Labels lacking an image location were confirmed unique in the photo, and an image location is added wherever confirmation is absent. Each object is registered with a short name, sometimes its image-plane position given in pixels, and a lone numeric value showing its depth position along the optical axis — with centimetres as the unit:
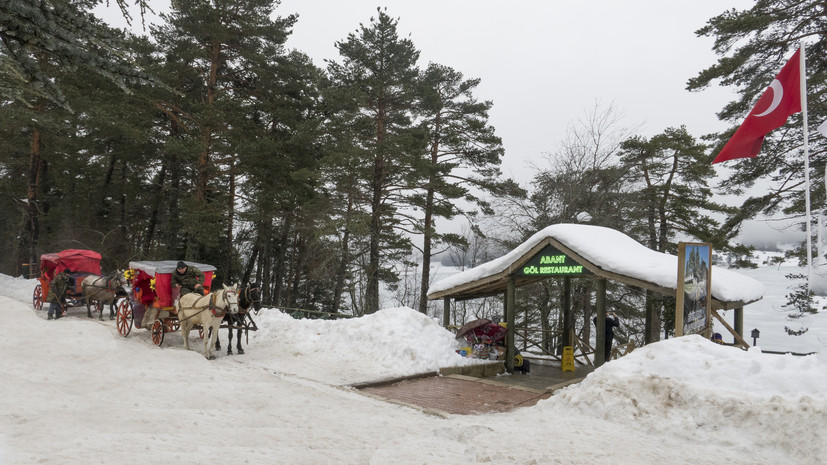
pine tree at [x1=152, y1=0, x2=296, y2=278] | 2081
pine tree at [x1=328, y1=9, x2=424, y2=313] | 2097
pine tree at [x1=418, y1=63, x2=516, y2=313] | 2314
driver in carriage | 1145
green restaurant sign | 1098
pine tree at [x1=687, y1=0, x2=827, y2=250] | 1391
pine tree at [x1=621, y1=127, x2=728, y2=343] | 2408
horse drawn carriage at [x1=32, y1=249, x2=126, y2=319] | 1394
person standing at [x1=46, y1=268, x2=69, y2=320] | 1351
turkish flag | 804
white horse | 1025
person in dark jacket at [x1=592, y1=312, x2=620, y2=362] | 1332
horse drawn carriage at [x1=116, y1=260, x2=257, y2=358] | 1034
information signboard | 817
